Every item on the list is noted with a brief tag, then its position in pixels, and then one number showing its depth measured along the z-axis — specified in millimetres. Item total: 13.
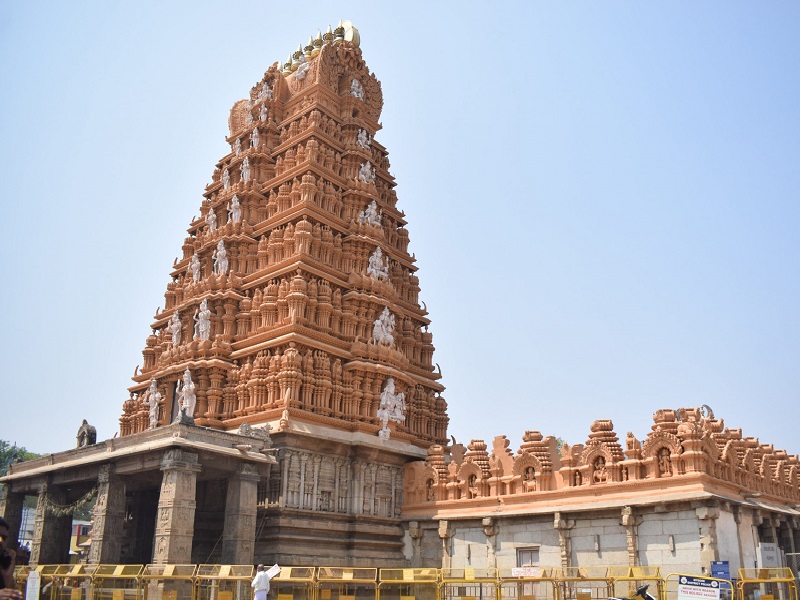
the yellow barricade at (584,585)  20141
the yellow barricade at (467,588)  22594
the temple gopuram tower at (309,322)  25203
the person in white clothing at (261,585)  16750
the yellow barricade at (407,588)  20184
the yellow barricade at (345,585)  18328
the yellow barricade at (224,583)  17656
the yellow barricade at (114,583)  18547
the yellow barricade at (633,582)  16967
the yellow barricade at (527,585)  17969
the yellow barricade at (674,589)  18289
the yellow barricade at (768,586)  18266
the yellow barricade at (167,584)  18908
